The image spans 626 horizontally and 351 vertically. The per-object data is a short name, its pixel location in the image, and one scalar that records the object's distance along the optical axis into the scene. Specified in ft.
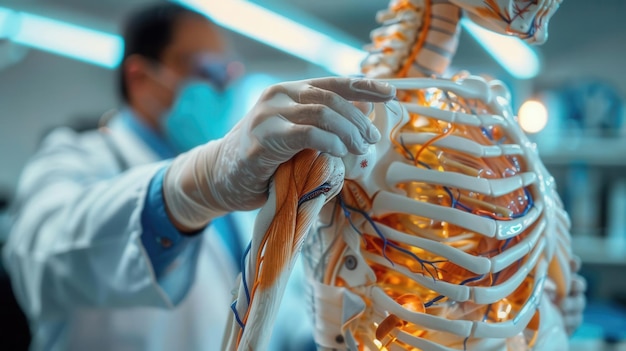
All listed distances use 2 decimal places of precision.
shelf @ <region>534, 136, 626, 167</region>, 8.53
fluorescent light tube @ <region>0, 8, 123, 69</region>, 10.44
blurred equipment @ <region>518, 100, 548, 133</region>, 8.45
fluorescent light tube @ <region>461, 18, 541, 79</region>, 7.71
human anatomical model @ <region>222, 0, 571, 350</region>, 1.91
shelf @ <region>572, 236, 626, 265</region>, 8.35
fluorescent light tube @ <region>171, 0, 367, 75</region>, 7.02
